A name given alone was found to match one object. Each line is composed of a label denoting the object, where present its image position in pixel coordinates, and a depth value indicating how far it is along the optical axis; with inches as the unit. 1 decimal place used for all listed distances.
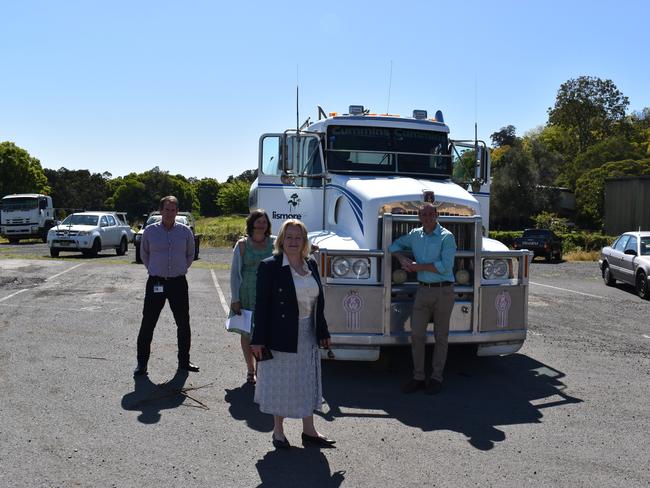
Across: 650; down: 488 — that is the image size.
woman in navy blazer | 189.0
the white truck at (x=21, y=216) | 1461.6
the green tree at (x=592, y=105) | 3065.9
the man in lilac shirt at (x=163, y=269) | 278.8
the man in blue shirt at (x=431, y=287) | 259.3
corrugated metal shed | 1704.0
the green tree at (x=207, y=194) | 5324.8
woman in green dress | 257.4
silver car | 613.3
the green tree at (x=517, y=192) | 2327.8
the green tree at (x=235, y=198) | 3954.2
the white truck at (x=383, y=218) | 270.2
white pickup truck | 953.5
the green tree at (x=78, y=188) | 3905.0
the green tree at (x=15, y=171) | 2544.3
